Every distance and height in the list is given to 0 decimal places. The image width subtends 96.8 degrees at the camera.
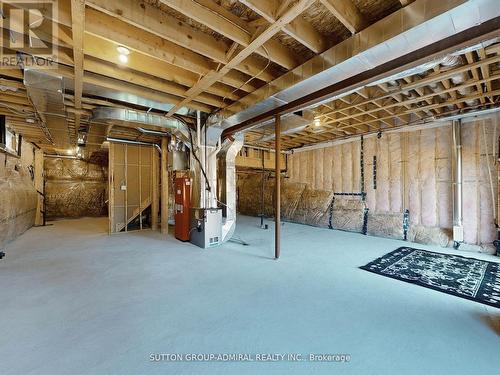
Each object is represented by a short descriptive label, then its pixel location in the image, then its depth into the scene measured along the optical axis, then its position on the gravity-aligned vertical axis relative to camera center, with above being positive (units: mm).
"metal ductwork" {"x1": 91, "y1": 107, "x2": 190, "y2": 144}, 3656 +1188
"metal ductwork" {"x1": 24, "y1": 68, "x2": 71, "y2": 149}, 2482 +1159
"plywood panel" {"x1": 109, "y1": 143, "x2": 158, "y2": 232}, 5621 +128
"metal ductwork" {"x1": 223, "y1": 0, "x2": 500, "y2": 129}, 1564 +1222
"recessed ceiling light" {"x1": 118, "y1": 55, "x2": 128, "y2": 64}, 2408 +1403
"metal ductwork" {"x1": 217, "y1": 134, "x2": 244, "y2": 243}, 4703 +75
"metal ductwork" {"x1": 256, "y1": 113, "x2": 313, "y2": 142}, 4133 +1233
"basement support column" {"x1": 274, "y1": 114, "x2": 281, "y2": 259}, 3629 +89
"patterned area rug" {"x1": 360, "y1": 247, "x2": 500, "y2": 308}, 2492 -1196
